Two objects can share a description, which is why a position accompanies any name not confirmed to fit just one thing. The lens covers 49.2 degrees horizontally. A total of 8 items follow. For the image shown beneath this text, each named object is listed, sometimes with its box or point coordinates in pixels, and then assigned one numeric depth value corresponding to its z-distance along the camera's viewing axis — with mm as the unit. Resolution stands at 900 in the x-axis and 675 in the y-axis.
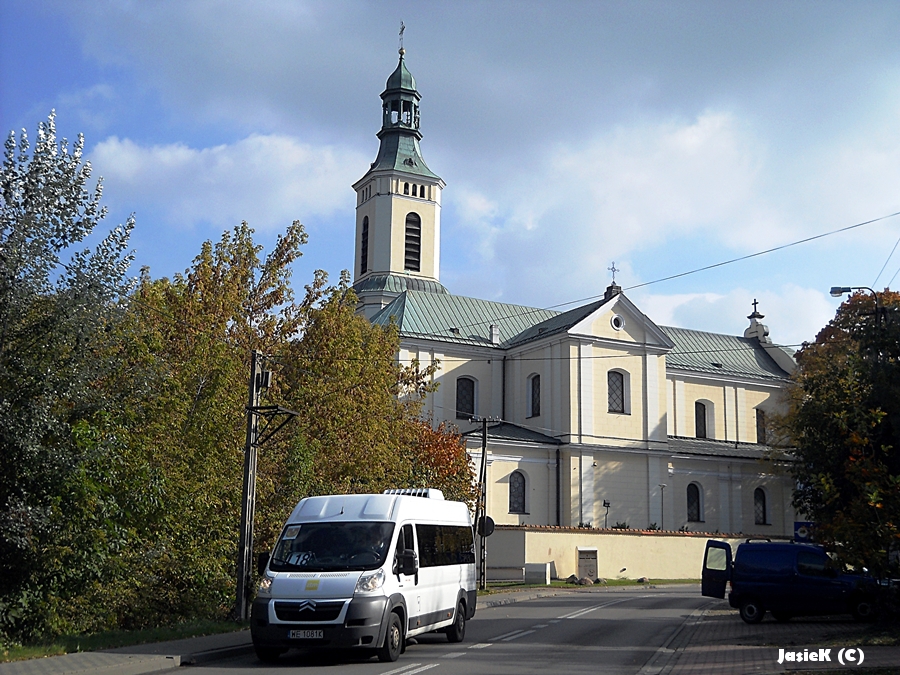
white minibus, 14281
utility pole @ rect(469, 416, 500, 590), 32062
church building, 50312
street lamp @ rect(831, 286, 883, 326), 22828
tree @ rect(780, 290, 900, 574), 15992
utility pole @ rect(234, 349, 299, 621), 20488
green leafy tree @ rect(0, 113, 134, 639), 16953
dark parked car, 22047
